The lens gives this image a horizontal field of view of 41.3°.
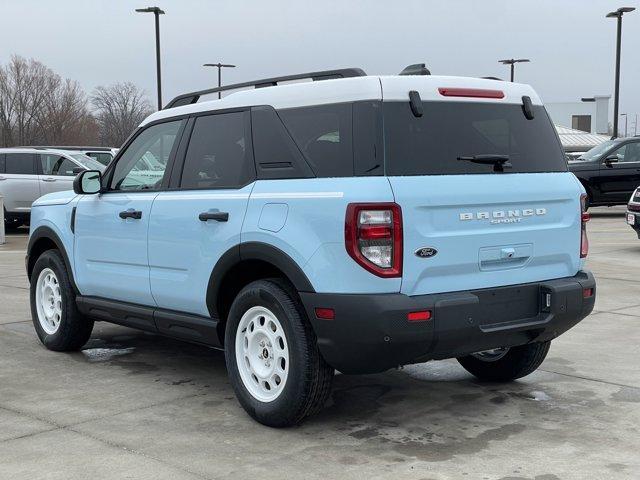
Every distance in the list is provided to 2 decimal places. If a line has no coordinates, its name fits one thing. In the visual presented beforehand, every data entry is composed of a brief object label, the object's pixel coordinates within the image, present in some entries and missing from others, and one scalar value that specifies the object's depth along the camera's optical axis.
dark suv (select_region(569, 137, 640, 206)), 18.91
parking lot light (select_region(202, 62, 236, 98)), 42.09
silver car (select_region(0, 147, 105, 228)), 18.02
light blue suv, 4.20
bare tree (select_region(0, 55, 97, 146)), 75.62
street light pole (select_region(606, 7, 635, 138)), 32.38
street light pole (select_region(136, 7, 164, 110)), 31.95
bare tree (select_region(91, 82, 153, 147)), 79.19
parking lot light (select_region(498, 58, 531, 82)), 43.84
